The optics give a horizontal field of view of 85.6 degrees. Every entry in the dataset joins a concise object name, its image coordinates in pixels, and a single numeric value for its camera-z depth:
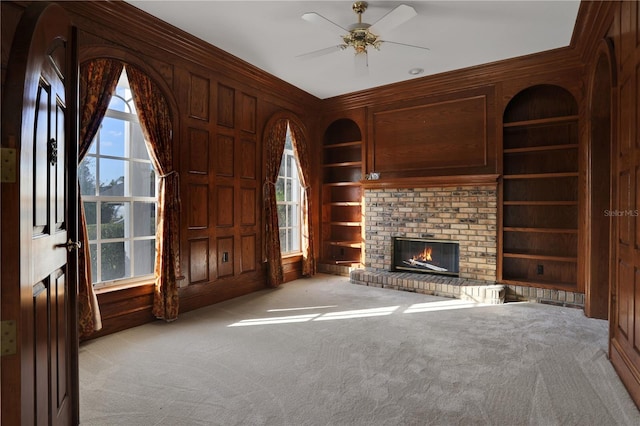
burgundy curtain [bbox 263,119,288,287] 5.01
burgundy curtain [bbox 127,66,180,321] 3.52
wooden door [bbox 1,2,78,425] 1.11
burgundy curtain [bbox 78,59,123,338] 2.93
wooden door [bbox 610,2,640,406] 2.15
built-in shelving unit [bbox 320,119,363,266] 6.14
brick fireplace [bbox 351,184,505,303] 4.66
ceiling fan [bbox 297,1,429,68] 2.90
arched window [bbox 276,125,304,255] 5.75
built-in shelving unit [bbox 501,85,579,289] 4.36
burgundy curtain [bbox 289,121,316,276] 5.74
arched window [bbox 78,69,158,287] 3.32
